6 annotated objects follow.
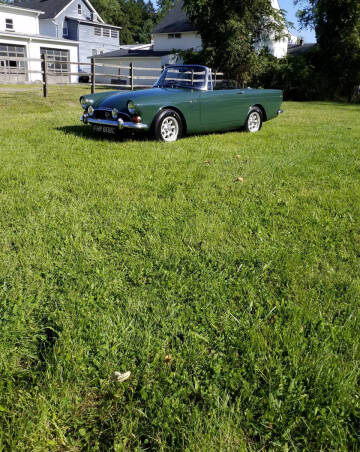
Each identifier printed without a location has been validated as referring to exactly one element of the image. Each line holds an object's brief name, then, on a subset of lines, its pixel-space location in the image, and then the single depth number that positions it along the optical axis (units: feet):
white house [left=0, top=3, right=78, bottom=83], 96.58
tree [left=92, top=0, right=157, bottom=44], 236.02
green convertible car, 20.49
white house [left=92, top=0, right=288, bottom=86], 109.88
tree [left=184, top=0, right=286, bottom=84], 75.51
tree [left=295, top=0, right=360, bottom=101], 82.84
